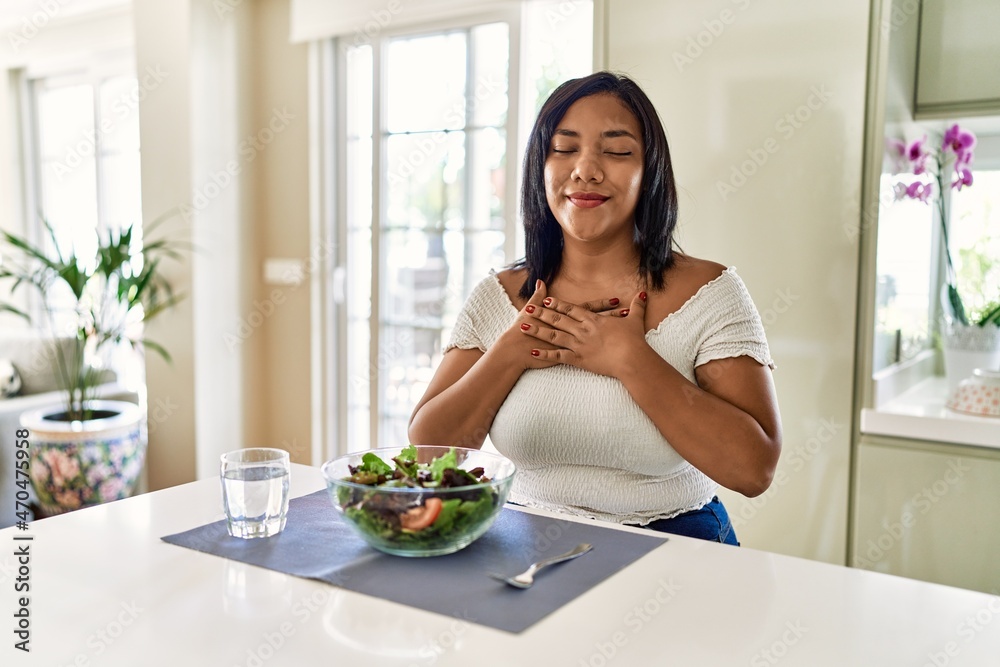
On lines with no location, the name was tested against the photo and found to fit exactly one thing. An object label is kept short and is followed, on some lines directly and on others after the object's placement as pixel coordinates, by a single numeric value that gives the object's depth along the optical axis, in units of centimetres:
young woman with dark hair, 138
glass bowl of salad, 96
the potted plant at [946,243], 201
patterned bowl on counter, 187
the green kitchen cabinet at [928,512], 181
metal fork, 91
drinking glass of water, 107
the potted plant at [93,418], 314
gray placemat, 88
